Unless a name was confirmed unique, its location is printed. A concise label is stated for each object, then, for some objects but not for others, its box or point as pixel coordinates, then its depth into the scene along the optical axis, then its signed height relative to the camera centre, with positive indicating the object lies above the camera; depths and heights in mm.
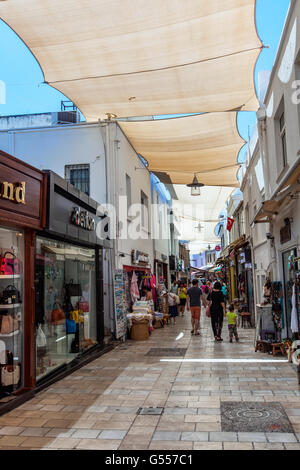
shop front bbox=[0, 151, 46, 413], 5953 +20
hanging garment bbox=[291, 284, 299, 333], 7915 -949
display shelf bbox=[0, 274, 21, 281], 6250 +66
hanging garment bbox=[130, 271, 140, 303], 13895 -425
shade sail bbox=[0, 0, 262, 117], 6926 +4445
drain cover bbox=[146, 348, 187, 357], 9755 -1879
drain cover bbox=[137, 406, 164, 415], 5409 -1818
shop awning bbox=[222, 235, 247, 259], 17772 +1425
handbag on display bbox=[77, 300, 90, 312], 9531 -654
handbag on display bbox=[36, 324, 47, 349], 6976 -1044
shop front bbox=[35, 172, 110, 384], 7277 -89
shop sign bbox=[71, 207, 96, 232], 8570 +1326
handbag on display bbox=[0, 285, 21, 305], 6227 -242
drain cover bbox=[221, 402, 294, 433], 4703 -1798
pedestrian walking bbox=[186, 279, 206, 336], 13164 -934
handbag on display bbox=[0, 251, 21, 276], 6238 +239
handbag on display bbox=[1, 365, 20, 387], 5953 -1415
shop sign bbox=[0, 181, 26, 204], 5543 +1262
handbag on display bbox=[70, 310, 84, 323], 8998 -851
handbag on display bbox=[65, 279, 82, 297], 8859 -247
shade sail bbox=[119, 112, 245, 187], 11829 +4365
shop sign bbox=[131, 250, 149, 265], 14115 +707
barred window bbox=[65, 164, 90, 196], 12578 +3209
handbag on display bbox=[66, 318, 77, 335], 8695 -1038
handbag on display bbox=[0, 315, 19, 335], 6170 -681
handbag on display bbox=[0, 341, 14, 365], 6035 -1129
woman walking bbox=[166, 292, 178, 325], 16688 -1206
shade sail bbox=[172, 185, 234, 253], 20844 +3893
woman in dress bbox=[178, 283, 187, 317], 21141 -1095
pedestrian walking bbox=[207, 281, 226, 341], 11797 -1027
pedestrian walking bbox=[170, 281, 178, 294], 21781 -718
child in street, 11029 -1347
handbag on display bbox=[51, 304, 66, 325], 7996 -735
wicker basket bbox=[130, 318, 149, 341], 12340 -1622
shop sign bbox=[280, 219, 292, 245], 8852 +906
